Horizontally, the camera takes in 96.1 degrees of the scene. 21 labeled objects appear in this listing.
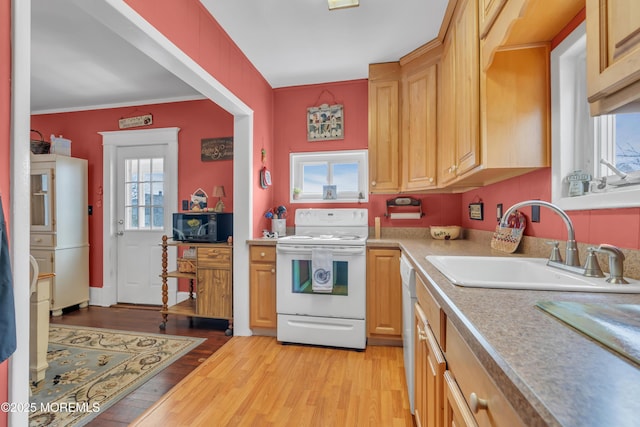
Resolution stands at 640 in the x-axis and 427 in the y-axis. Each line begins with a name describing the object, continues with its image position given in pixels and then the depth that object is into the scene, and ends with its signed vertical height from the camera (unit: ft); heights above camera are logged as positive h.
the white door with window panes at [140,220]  11.62 -0.27
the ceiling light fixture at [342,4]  6.22 +4.57
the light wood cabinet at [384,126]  8.83 +2.71
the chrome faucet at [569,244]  3.45 -0.38
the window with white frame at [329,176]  10.23 +1.35
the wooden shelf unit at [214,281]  9.02 -2.14
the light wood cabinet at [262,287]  8.61 -2.24
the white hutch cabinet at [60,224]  10.63 -0.42
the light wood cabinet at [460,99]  4.95 +2.32
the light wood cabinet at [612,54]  1.77 +1.07
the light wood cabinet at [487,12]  3.95 +2.94
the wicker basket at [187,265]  9.67 -1.74
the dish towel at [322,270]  7.91 -1.56
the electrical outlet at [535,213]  5.14 +0.00
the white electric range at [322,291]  7.89 -2.17
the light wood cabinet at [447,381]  1.77 -1.46
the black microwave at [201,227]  9.29 -0.44
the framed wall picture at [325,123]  10.22 +3.26
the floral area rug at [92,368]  5.50 -3.73
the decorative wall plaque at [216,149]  10.98 +2.49
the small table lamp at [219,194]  10.34 +0.70
